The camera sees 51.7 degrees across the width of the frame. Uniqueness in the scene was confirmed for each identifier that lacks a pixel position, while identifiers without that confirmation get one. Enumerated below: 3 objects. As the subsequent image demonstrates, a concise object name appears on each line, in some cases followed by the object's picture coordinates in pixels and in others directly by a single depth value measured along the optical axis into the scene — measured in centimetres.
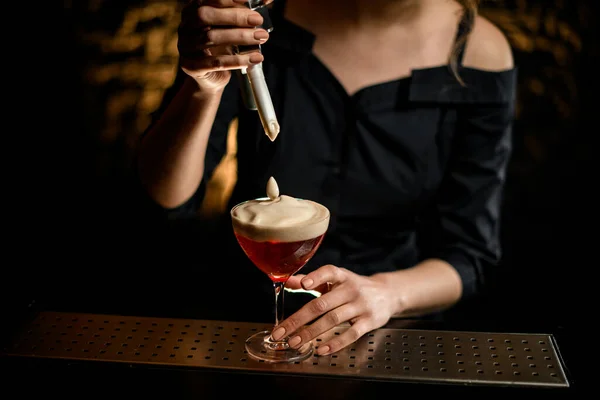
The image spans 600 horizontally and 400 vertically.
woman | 194
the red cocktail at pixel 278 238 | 118
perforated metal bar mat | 120
